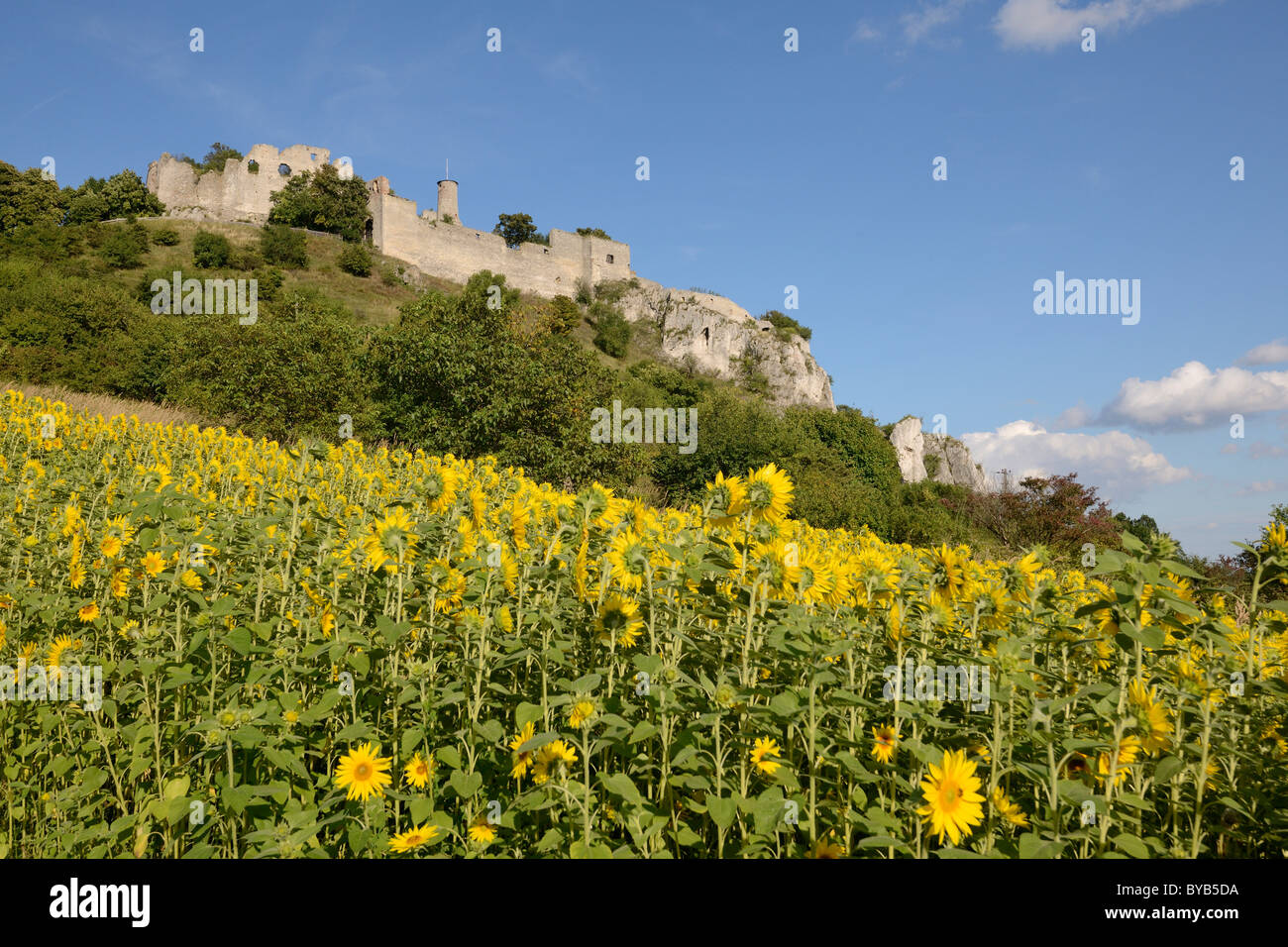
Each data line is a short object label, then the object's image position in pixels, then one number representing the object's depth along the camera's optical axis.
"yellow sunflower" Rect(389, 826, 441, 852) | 1.95
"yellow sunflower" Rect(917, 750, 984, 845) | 1.75
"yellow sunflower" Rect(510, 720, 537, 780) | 2.06
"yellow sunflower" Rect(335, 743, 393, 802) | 2.18
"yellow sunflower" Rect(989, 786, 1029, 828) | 1.88
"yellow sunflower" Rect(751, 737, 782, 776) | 2.03
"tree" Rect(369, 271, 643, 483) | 17.02
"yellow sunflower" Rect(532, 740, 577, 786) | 2.04
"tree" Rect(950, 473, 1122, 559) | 19.56
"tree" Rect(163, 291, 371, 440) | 15.79
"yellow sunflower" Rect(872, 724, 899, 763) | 2.04
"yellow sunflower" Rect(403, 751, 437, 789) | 2.22
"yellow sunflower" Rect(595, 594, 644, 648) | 2.26
